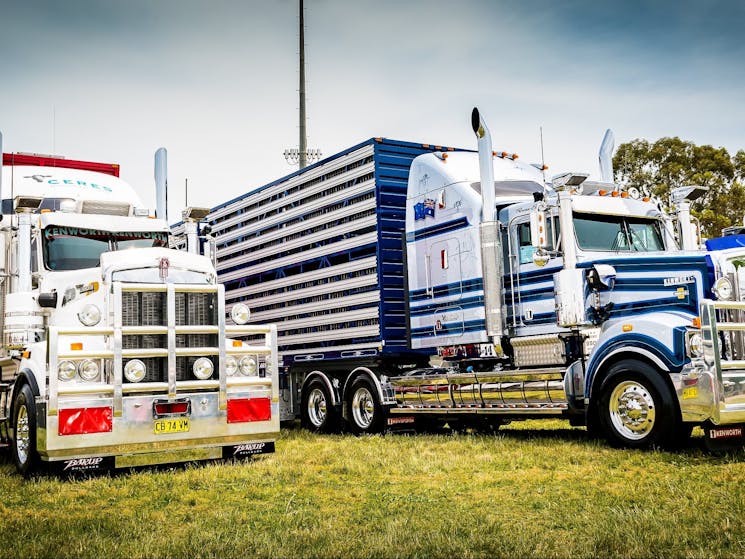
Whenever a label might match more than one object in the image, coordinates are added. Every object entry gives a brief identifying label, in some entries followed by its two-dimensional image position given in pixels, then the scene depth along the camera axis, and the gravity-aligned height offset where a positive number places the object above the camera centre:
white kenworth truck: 8.51 +0.32
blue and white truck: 9.12 +0.90
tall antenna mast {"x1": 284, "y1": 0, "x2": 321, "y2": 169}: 34.62 +10.63
